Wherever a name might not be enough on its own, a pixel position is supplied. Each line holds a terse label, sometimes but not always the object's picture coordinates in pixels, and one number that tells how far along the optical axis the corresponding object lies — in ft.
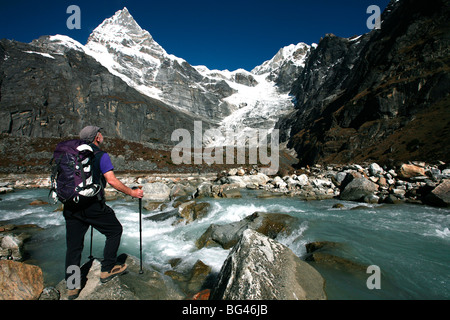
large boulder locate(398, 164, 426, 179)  50.33
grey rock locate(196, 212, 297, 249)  23.30
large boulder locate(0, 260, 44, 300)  10.71
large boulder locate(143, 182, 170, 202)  55.16
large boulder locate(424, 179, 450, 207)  34.71
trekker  10.70
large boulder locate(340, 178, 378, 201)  44.73
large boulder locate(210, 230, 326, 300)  10.12
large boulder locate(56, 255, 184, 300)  11.57
